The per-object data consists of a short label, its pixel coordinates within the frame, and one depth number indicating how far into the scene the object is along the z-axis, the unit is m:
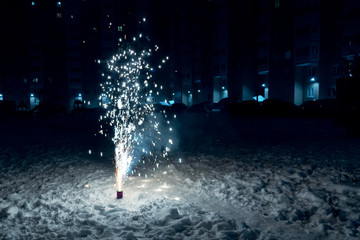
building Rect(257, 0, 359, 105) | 38.28
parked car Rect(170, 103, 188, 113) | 41.75
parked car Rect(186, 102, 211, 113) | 38.76
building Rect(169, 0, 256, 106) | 51.03
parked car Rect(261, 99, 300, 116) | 29.12
